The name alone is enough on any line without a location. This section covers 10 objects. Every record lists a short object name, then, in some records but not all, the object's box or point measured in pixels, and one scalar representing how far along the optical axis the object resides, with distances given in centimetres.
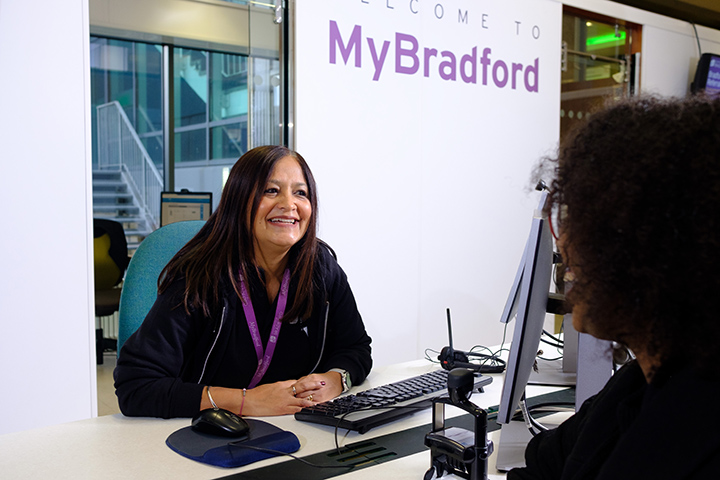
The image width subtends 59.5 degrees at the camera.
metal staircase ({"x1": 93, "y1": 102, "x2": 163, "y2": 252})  609
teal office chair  172
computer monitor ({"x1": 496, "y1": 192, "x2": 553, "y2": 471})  98
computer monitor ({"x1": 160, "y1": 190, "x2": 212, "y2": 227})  414
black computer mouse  122
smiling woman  155
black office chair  451
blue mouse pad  113
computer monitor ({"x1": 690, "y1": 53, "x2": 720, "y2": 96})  507
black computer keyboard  133
